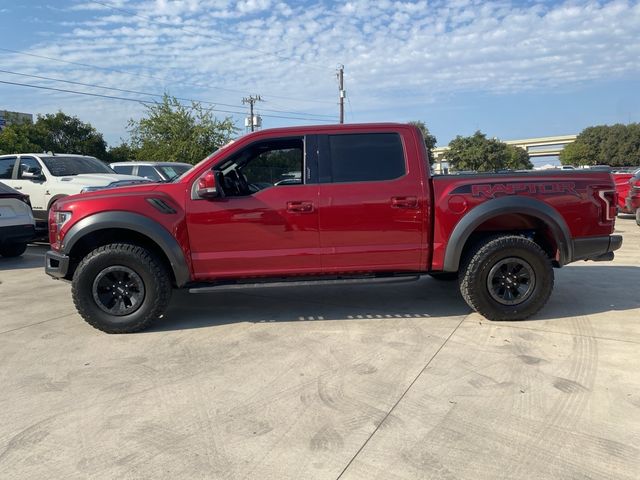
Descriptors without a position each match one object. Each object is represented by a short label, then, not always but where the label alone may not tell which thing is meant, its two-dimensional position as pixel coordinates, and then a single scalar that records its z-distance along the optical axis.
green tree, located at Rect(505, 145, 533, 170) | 76.44
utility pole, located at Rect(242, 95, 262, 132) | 53.44
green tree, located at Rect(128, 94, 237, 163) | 31.48
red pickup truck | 4.57
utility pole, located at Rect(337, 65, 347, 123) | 40.36
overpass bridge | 120.75
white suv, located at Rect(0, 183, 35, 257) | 8.27
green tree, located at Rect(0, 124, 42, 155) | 29.61
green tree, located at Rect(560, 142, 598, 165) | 72.12
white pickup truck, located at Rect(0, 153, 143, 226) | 9.63
